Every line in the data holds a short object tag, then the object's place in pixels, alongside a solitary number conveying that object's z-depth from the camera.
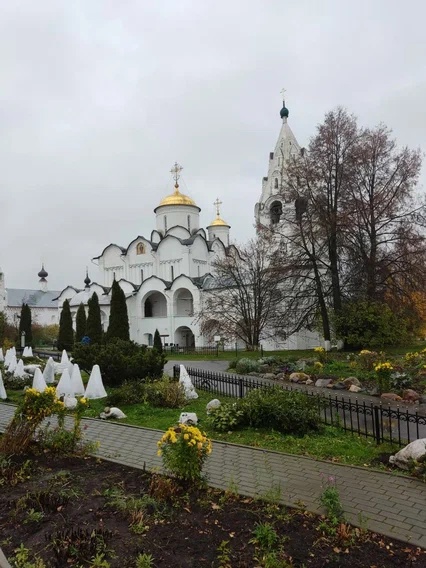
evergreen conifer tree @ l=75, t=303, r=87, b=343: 38.54
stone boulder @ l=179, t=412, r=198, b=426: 8.39
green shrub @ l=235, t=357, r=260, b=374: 17.84
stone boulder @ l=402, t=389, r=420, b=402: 11.36
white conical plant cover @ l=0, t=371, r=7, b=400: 12.95
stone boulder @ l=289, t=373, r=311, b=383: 14.89
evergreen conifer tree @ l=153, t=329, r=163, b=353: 29.70
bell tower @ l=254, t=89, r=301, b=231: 36.19
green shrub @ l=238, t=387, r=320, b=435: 8.24
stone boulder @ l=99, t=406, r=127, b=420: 9.80
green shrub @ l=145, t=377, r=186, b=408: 11.04
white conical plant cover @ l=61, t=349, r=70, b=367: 17.94
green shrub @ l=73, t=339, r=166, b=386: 13.27
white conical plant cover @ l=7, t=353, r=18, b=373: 17.97
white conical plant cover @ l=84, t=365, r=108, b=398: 12.37
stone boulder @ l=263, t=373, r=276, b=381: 15.95
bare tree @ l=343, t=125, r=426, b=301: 23.44
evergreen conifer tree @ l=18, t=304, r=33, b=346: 41.82
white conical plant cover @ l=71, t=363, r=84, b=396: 12.73
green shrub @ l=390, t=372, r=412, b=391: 12.43
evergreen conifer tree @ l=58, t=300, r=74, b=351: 39.56
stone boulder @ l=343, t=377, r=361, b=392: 13.39
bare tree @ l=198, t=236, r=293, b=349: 32.06
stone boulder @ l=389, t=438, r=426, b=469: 5.94
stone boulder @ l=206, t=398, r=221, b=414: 9.25
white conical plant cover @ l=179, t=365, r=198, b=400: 11.79
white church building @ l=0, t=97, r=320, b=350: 37.75
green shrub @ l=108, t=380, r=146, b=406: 11.19
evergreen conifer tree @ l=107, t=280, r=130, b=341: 26.19
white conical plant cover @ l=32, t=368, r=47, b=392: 12.47
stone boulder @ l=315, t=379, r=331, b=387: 13.77
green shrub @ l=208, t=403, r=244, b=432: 8.49
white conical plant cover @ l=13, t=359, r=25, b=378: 16.45
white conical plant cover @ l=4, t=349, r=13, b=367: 19.55
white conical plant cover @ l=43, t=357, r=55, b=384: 16.00
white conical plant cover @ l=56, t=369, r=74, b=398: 12.32
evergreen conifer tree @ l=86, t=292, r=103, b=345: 32.56
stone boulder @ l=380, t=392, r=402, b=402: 11.53
